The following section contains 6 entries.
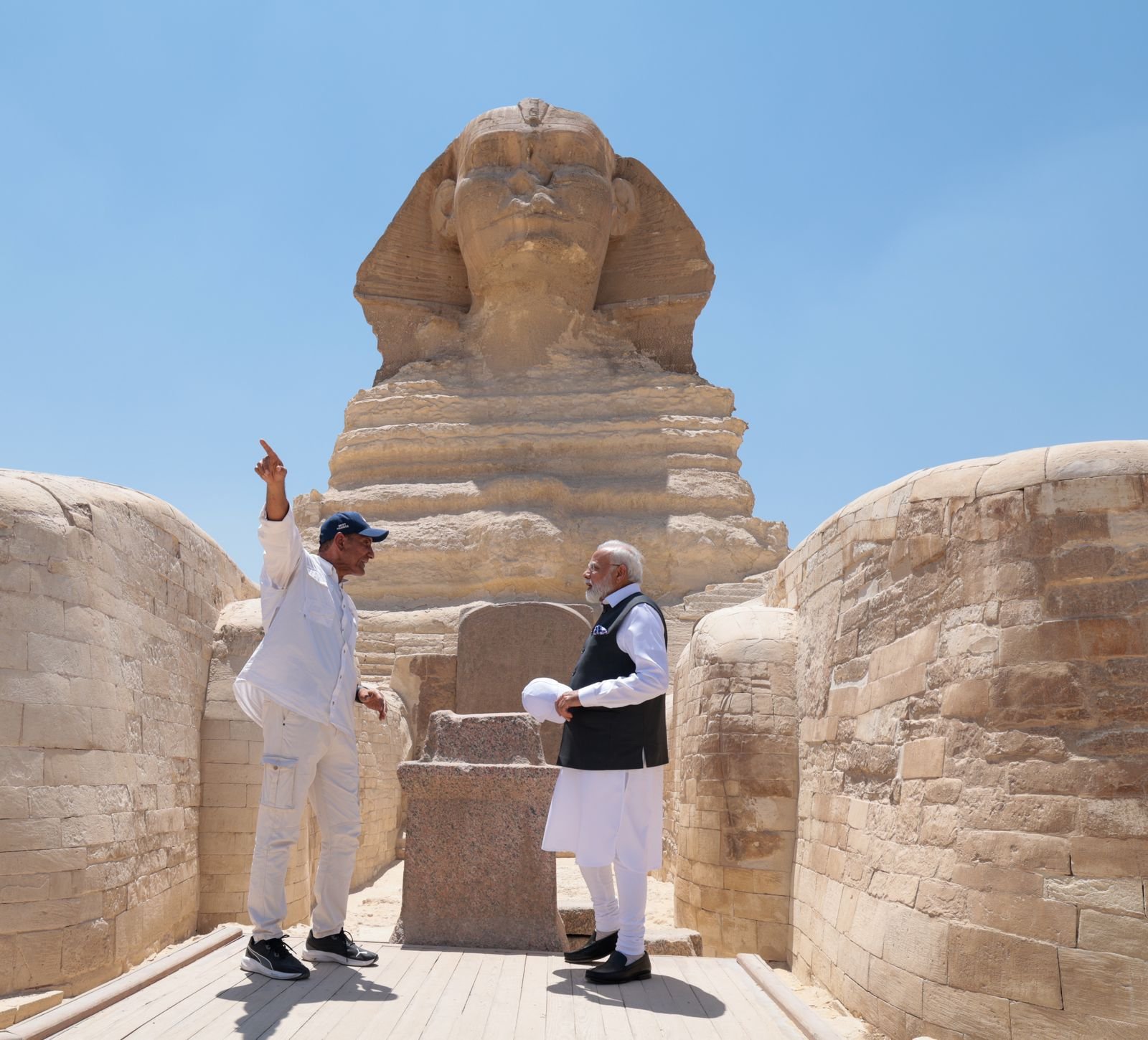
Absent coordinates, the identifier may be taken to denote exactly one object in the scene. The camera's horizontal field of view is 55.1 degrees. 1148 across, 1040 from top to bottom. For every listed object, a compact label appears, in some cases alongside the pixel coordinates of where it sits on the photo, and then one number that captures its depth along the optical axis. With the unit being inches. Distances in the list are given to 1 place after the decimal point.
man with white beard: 163.5
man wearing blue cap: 156.1
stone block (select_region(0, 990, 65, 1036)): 167.8
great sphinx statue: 583.2
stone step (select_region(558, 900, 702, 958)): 213.3
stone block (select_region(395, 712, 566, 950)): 187.5
